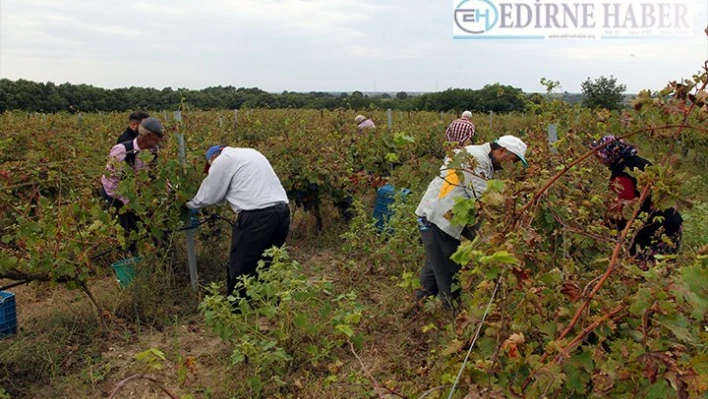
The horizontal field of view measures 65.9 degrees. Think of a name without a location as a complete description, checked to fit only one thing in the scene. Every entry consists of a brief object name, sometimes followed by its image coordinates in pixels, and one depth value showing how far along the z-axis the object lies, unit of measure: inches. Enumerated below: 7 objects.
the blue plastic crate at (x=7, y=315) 150.5
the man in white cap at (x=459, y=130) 270.3
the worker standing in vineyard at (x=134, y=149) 174.6
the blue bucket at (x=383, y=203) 243.0
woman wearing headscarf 126.3
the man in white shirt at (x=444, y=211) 135.0
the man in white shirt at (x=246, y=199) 159.2
